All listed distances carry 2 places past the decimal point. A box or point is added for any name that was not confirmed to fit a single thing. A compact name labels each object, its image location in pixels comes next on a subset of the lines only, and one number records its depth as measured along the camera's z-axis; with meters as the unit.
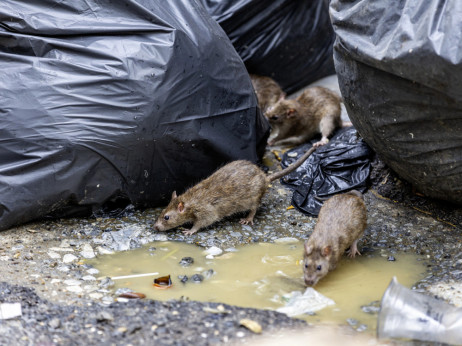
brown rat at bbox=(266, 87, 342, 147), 6.29
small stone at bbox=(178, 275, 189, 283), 3.88
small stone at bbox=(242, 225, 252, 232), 4.80
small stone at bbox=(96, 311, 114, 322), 3.25
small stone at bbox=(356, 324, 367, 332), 3.27
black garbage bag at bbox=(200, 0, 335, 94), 6.19
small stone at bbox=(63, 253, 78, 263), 4.12
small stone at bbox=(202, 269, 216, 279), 3.95
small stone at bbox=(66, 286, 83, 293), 3.69
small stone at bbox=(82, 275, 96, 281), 3.87
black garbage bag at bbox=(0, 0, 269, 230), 4.22
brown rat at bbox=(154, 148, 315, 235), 4.75
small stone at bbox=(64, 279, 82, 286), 3.78
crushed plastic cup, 3.06
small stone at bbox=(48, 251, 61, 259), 4.15
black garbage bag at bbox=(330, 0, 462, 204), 3.46
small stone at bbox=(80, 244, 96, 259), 4.23
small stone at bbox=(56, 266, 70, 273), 3.96
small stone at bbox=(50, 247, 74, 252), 4.25
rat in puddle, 3.82
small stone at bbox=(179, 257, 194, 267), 4.14
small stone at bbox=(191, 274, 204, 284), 3.88
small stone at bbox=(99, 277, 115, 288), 3.80
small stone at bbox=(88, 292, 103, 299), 3.63
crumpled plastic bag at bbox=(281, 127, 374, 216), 5.20
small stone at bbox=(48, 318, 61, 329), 3.20
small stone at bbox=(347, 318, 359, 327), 3.33
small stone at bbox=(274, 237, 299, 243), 4.56
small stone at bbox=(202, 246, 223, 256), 4.34
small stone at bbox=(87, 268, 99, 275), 3.98
